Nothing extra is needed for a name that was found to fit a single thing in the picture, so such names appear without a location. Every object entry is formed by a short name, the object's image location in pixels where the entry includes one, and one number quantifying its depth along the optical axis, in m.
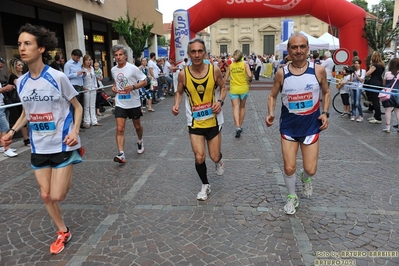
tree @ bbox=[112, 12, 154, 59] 16.26
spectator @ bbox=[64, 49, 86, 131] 8.67
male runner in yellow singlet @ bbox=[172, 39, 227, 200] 4.10
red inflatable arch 13.58
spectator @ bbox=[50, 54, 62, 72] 8.14
